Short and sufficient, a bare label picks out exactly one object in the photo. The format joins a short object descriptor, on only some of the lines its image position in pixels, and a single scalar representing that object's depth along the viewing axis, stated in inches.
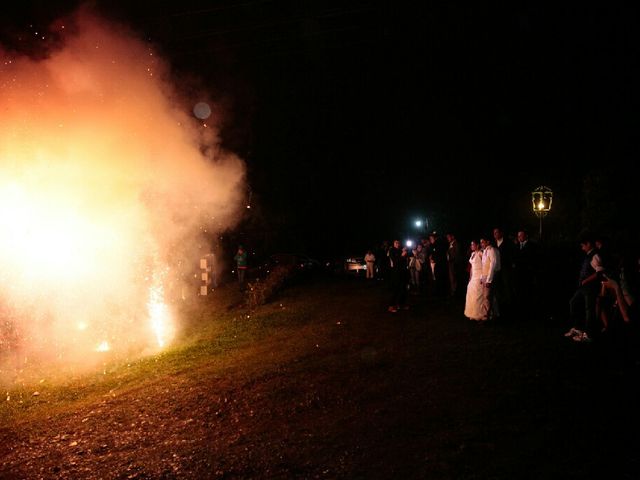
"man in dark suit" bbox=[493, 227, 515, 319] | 397.1
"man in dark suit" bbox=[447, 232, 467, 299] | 486.3
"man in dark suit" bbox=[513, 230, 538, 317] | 414.6
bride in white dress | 378.9
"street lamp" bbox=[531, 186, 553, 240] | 680.4
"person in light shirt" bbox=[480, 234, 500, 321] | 362.3
